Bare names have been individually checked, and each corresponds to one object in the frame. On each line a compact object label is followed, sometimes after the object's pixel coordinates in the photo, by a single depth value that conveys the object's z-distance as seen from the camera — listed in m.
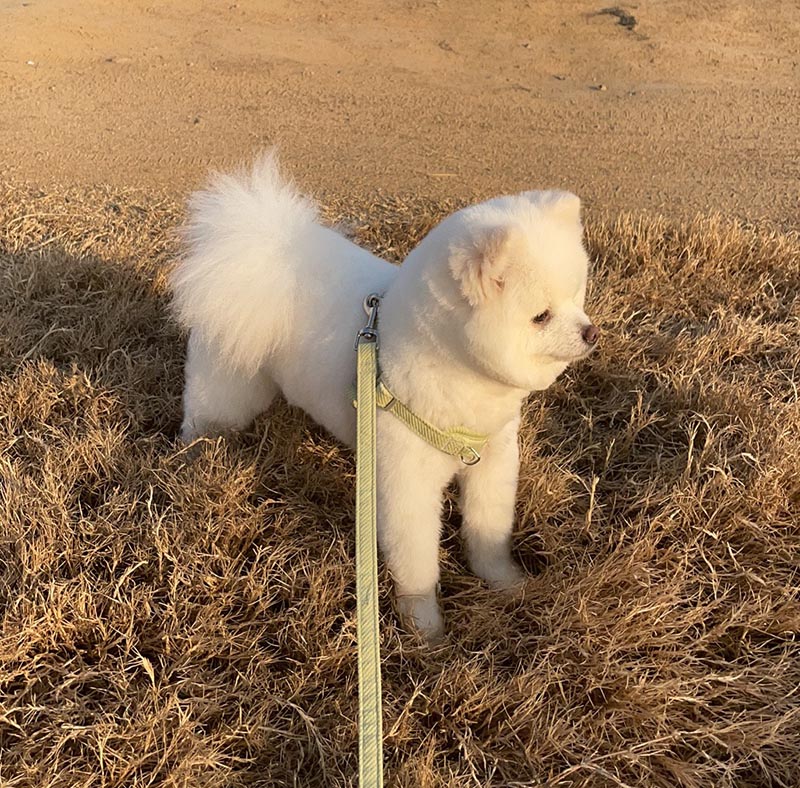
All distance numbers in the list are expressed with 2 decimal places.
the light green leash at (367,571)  1.26
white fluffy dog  1.58
